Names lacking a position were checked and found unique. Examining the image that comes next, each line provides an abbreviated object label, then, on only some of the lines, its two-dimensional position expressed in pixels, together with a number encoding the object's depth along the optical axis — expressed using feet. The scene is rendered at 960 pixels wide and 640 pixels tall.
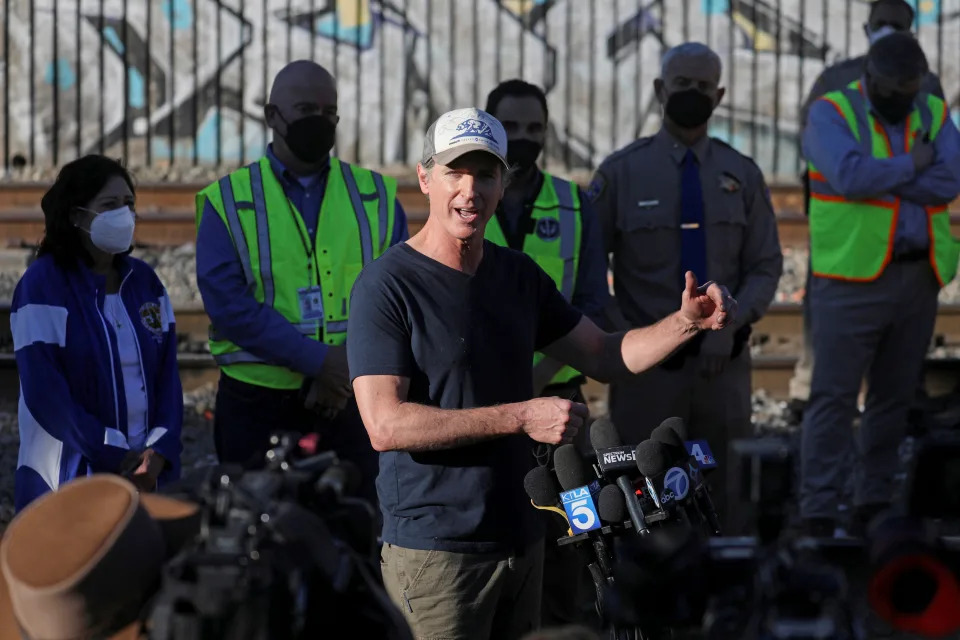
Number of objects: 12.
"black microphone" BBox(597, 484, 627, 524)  27.02
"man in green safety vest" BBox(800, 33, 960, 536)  52.60
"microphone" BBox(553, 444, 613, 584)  27.35
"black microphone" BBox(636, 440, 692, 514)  26.96
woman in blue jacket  37.86
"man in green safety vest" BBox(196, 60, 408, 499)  42.09
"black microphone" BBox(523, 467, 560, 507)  28.07
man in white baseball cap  29.22
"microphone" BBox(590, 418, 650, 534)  27.04
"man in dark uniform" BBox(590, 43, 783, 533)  48.14
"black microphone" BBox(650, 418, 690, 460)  27.58
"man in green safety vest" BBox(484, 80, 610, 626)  44.75
